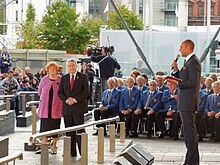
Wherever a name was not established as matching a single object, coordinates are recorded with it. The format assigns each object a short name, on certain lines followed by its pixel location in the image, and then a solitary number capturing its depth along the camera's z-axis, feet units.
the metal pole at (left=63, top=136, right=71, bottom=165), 32.53
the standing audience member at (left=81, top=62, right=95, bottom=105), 84.79
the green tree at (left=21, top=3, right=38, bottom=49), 229.00
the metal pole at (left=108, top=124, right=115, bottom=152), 45.27
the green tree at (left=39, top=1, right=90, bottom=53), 210.18
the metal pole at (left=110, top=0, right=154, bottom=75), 93.40
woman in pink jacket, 47.42
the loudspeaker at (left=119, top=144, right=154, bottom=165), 34.27
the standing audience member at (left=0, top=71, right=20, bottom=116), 77.51
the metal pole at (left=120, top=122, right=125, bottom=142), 49.99
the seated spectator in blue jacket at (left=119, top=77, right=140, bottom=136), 63.62
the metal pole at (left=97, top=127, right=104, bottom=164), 39.91
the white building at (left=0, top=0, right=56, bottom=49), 237.04
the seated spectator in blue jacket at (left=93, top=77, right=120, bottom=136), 63.93
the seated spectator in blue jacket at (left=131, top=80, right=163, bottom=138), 62.75
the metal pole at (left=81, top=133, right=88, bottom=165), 35.99
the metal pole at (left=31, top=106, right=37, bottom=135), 51.78
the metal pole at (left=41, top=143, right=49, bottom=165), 30.81
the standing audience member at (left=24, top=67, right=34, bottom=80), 94.29
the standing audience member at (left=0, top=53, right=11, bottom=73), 104.27
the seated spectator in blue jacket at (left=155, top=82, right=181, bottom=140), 61.77
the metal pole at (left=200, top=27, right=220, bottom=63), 93.99
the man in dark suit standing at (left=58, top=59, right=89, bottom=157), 44.88
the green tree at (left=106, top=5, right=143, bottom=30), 216.54
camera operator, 78.02
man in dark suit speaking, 40.91
